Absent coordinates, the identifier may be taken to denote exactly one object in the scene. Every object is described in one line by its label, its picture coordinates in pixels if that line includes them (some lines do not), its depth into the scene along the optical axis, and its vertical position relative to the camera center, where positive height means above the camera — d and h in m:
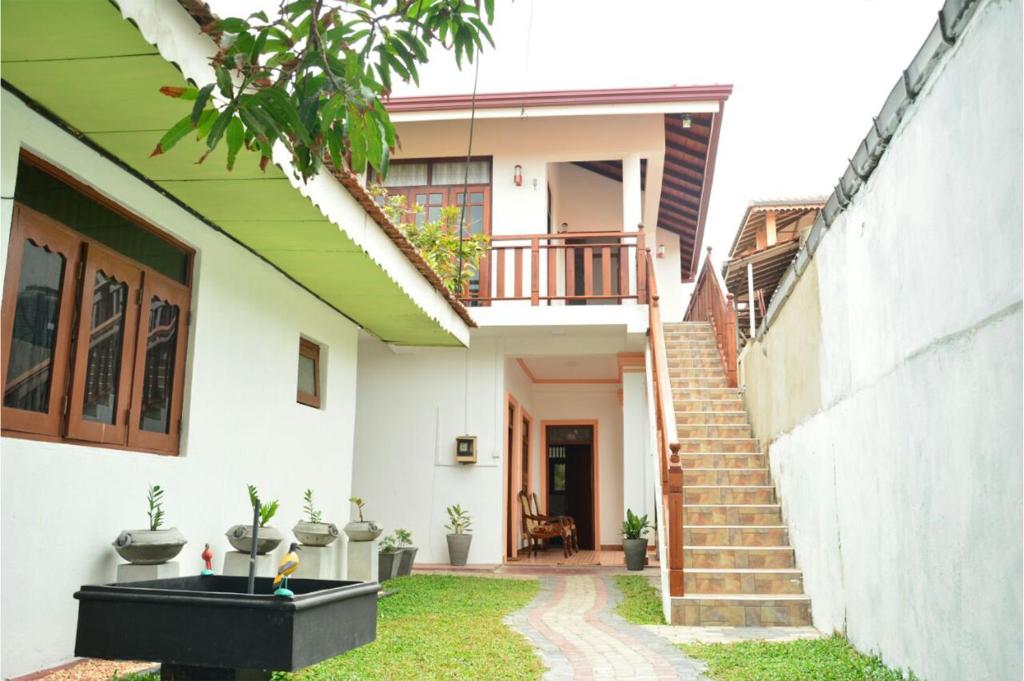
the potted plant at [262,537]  5.57 -0.37
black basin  2.38 -0.42
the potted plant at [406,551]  9.55 -0.78
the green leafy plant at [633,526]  10.53 -0.52
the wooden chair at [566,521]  12.83 -0.57
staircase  6.36 -0.37
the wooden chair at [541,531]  12.52 -0.70
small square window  7.90 +0.99
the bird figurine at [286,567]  2.68 -0.27
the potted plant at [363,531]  7.72 -0.44
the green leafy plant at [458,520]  10.66 -0.47
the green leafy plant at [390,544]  9.43 -0.72
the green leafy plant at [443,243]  10.59 +2.98
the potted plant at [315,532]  6.72 -0.40
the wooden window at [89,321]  4.25 +0.88
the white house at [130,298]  3.83 +1.12
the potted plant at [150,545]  4.60 -0.36
